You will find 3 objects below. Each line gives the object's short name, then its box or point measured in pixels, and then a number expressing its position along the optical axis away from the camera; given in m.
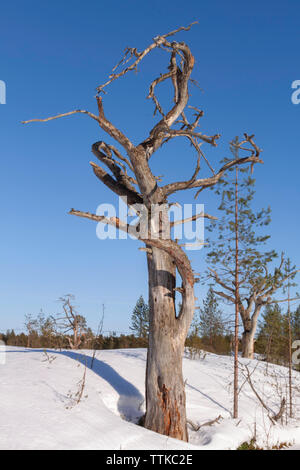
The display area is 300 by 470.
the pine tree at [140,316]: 35.56
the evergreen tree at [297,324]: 37.11
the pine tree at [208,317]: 38.47
